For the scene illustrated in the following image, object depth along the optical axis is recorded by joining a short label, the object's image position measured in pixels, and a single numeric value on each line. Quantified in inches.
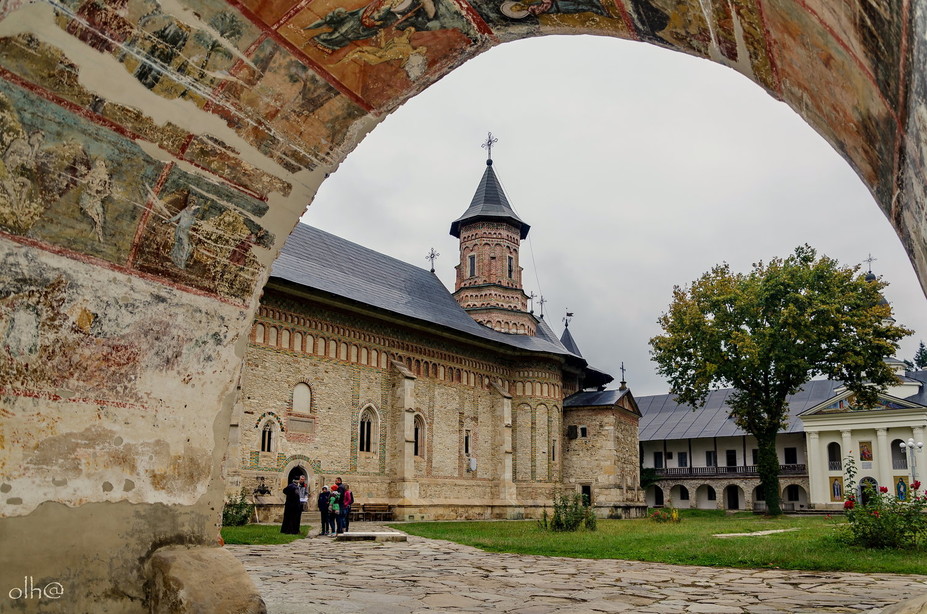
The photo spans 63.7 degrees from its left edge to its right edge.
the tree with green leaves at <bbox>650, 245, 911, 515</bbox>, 1107.9
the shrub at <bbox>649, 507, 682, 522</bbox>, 1015.6
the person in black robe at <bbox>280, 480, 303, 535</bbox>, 642.8
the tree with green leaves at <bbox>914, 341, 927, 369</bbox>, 2941.7
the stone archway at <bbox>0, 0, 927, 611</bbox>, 179.0
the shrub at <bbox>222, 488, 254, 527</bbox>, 751.7
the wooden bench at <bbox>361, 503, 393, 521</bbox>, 991.0
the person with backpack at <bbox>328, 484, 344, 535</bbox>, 640.4
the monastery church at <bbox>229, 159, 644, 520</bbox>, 932.6
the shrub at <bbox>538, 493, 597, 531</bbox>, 715.7
